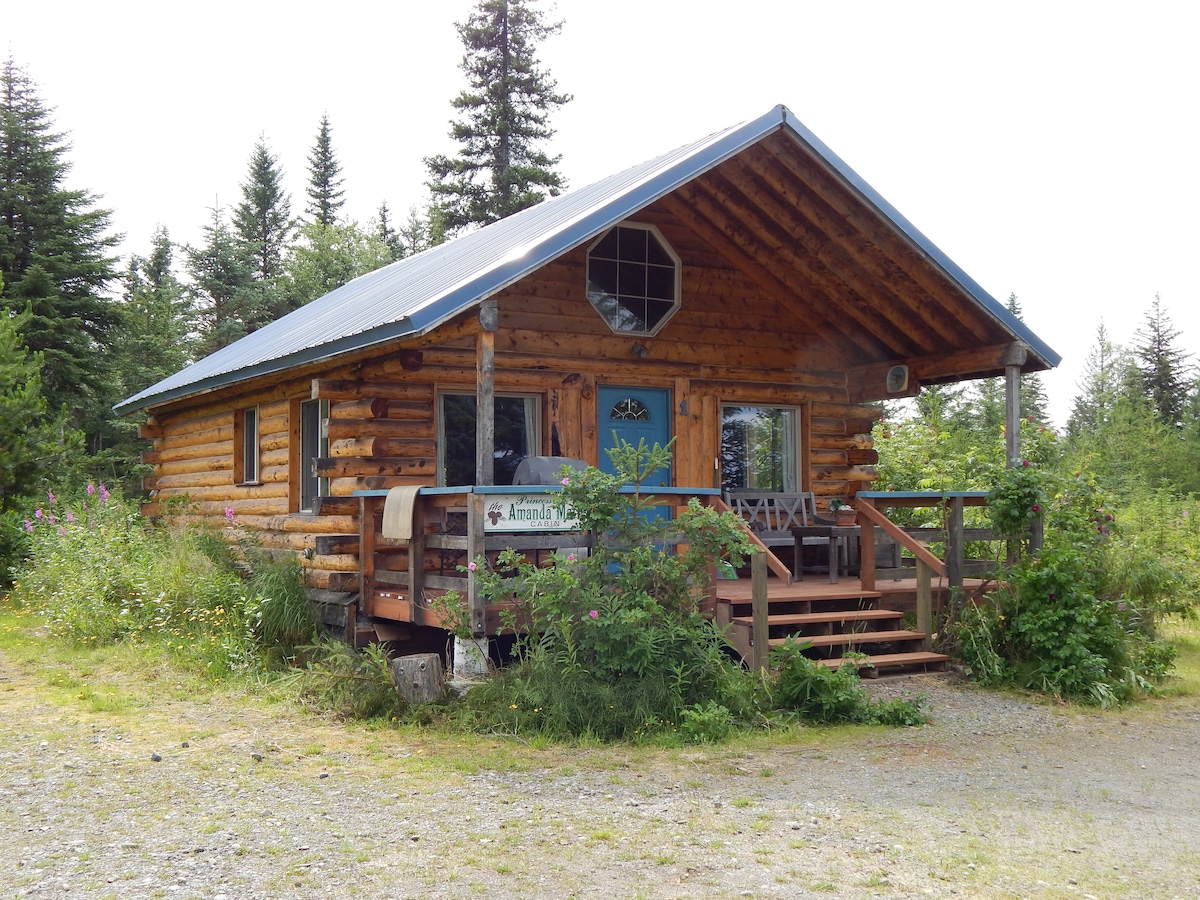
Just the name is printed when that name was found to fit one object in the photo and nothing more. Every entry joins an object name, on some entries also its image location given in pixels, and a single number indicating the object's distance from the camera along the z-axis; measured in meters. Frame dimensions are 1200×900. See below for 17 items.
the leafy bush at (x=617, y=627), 7.57
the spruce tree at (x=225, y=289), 34.72
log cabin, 9.95
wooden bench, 11.80
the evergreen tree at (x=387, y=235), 46.28
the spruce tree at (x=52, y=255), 27.75
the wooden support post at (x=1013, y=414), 10.88
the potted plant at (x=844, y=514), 12.97
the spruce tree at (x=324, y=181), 47.97
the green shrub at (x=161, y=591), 10.52
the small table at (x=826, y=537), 10.86
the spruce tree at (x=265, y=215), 42.56
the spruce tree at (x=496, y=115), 34.22
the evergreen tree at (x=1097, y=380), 49.75
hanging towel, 8.94
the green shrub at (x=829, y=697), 8.01
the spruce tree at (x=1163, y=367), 40.81
